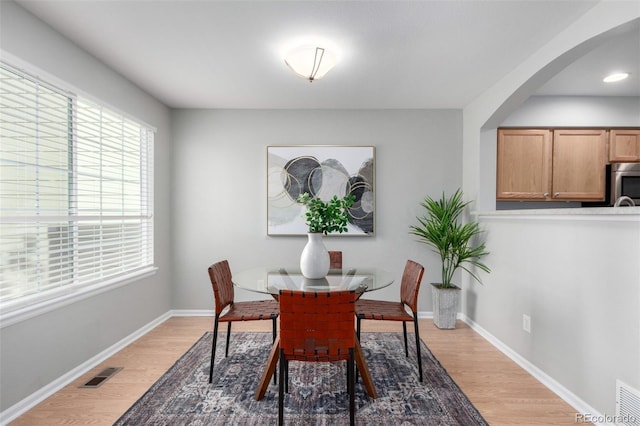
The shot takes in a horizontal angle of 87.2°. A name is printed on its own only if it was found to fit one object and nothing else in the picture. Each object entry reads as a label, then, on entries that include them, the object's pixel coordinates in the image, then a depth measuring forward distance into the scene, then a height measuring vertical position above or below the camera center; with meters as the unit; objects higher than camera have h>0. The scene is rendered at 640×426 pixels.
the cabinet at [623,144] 3.77 +0.75
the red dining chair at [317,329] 1.82 -0.66
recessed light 3.15 +1.28
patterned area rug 2.04 -1.28
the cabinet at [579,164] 3.73 +0.51
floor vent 2.41 -1.29
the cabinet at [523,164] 3.72 +0.51
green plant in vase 2.44 -0.05
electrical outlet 2.71 -0.92
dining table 2.24 -0.54
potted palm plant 3.54 -0.41
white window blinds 2.04 +0.10
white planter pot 3.58 -1.04
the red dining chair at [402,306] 2.48 -0.79
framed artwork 3.99 +0.37
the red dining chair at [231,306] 2.46 -0.79
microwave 3.58 +0.29
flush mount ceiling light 2.40 +1.09
